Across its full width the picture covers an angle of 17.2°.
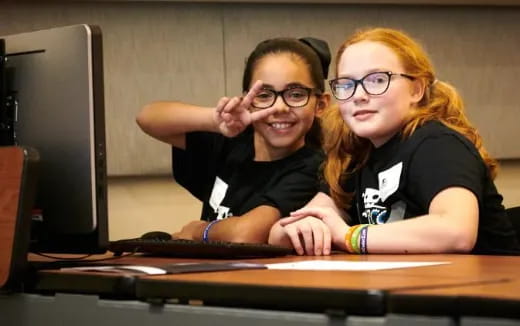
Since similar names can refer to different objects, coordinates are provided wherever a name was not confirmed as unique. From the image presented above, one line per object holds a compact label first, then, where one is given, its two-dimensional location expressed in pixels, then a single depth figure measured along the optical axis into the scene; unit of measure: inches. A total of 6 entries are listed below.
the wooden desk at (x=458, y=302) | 83.8
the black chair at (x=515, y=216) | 142.8
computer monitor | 111.4
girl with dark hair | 142.2
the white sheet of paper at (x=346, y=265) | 106.9
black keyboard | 118.8
